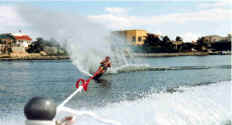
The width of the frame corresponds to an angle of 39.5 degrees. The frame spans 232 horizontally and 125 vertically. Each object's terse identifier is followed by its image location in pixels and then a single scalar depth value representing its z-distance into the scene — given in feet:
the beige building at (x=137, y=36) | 417.49
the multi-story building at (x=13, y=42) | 406.62
